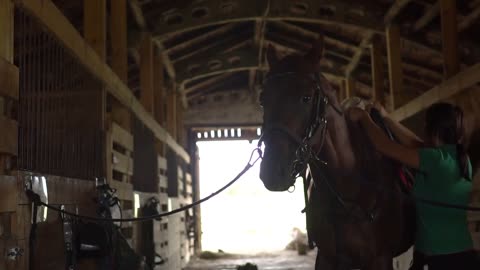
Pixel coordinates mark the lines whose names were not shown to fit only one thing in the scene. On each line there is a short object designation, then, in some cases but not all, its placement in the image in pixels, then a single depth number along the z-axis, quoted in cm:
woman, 238
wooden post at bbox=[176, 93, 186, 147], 1039
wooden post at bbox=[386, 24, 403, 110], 641
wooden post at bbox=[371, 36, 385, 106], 728
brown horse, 223
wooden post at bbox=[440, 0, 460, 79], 471
